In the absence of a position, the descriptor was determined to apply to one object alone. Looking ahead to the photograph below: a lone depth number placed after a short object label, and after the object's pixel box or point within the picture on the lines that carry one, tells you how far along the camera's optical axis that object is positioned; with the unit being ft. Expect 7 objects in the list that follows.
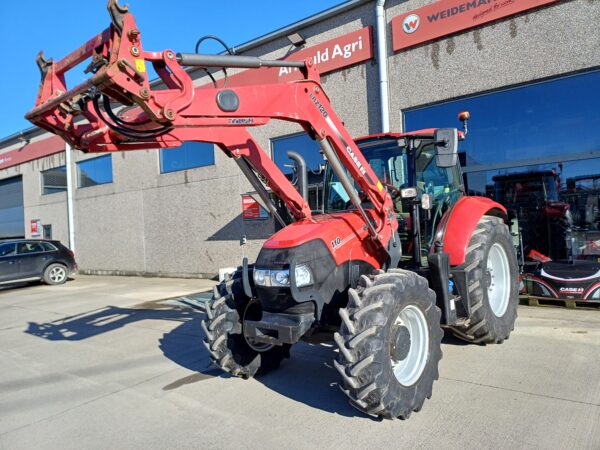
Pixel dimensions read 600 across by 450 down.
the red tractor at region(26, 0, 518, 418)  9.73
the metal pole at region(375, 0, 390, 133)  29.25
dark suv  42.37
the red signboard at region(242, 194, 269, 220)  37.04
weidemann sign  24.94
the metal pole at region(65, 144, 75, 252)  57.47
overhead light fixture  33.30
